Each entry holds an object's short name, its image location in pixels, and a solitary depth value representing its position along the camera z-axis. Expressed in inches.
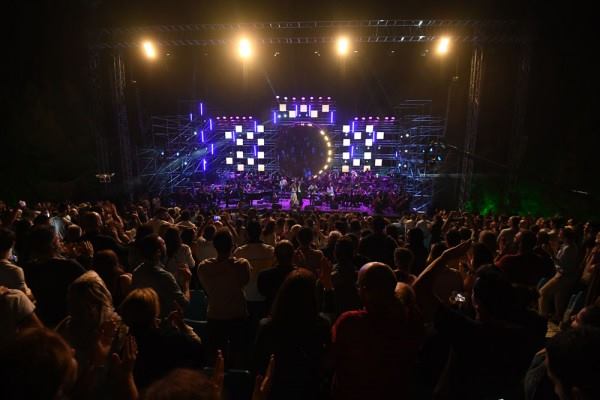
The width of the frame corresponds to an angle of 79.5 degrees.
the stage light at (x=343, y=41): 522.3
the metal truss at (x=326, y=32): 491.5
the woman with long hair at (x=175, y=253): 158.4
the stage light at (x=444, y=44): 523.9
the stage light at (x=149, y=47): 545.0
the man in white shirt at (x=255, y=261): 163.3
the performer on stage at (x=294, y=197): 769.5
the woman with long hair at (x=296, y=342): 84.0
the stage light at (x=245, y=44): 528.1
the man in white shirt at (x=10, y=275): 116.5
